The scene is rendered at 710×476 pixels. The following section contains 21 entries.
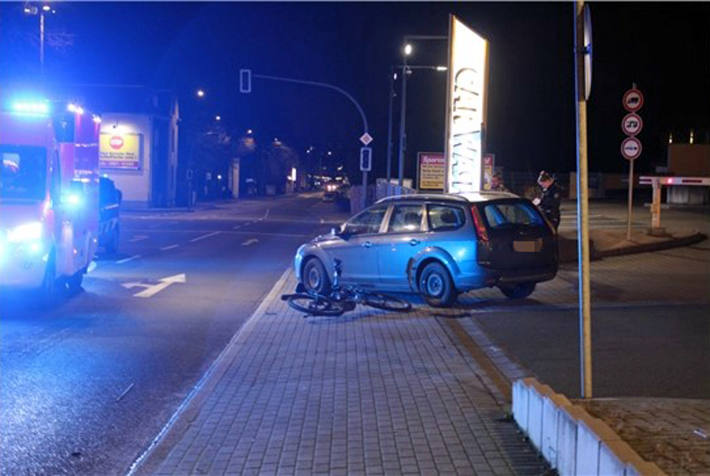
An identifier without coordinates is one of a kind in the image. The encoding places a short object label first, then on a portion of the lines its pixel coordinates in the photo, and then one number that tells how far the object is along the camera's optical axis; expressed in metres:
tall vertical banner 19.11
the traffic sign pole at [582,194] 6.08
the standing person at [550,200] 17.77
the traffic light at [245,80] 33.97
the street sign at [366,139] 36.25
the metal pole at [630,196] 19.62
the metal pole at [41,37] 29.56
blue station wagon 12.52
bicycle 12.53
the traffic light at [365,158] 34.38
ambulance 12.77
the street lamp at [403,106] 30.70
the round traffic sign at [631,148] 19.30
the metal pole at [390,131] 35.73
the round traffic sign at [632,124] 19.39
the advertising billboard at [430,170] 32.03
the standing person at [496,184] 26.27
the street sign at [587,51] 6.05
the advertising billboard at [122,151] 58.03
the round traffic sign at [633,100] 19.33
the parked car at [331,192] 75.88
